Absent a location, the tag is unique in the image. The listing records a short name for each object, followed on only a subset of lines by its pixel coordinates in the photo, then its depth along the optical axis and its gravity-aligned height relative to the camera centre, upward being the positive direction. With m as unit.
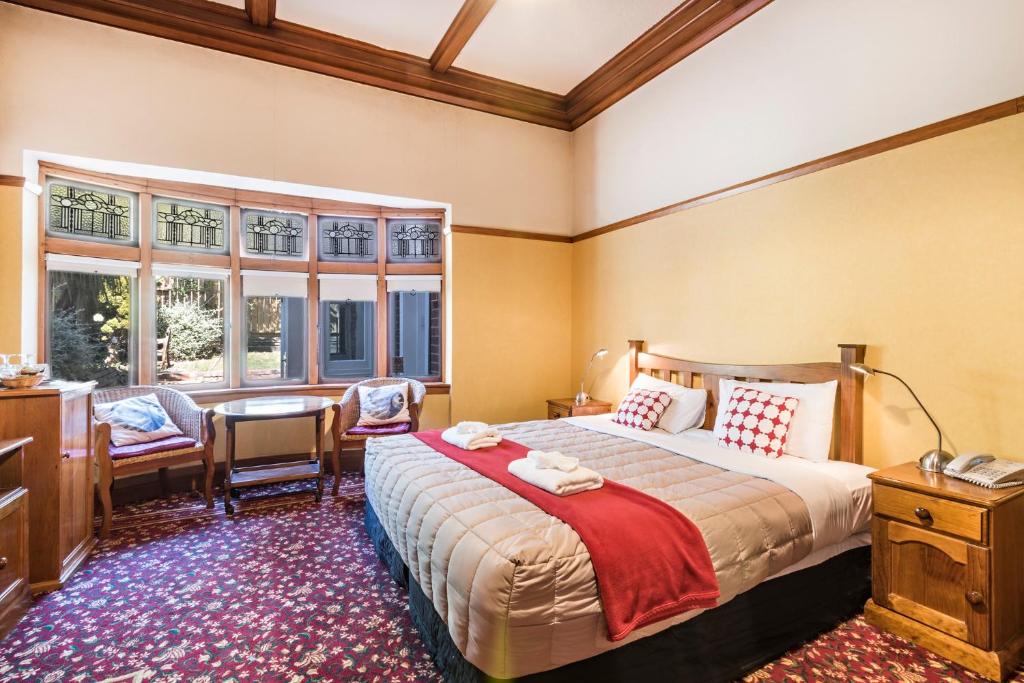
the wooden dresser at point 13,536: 2.24 -0.96
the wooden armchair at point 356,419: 4.01 -0.71
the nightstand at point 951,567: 1.94 -0.95
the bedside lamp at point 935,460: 2.26 -0.55
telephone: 2.03 -0.55
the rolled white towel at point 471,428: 3.08 -0.57
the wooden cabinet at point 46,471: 2.54 -0.72
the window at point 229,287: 3.89 +0.46
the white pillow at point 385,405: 4.35 -0.60
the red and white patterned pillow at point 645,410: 3.59 -0.52
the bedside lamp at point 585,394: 4.59 -0.52
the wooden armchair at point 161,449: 3.22 -0.79
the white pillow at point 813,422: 2.81 -0.47
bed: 1.59 -0.83
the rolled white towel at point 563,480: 2.14 -0.63
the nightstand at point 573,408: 4.55 -0.65
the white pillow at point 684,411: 3.58 -0.52
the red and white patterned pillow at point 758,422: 2.87 -0.50
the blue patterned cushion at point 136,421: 3.48 -0.62
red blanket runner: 1.65 -0.77
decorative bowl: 2.57 -0.25
